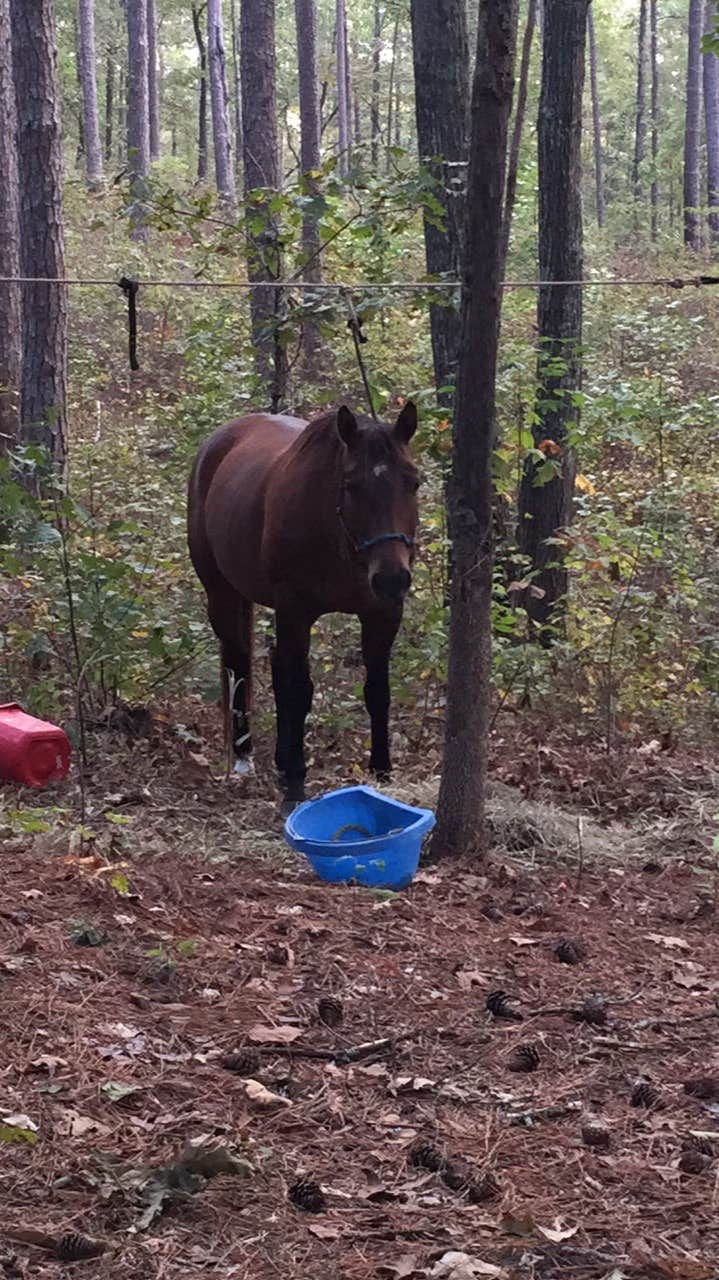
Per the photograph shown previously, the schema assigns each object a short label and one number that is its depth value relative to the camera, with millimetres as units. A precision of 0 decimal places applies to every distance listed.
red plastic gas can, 6855
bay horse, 6414
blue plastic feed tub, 5453
